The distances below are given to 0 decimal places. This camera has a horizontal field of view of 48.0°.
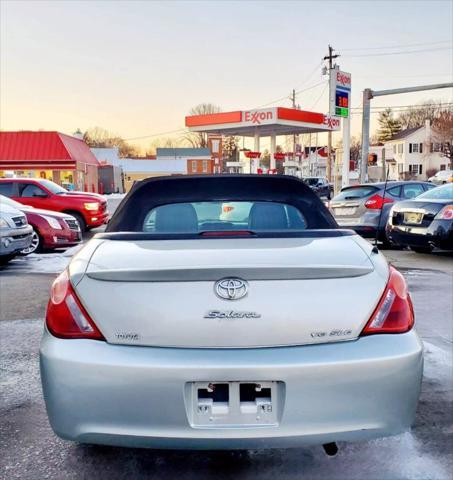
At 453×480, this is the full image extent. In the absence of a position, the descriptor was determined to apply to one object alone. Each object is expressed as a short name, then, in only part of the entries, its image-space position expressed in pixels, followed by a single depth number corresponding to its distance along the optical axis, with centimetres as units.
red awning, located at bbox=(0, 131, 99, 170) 3362
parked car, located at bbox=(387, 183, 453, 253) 862
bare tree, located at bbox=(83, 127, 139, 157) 11192
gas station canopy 3294
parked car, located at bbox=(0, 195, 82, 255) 1053
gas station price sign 2086
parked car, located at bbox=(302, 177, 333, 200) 3812
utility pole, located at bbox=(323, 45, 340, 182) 3951
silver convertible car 204
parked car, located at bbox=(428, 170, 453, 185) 5032
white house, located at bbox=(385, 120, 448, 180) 7784
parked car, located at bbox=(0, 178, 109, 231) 1390
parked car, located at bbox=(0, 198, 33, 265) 845
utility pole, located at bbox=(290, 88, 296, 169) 6113
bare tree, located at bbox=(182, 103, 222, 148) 10025
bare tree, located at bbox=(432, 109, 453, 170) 6800
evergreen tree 10139
